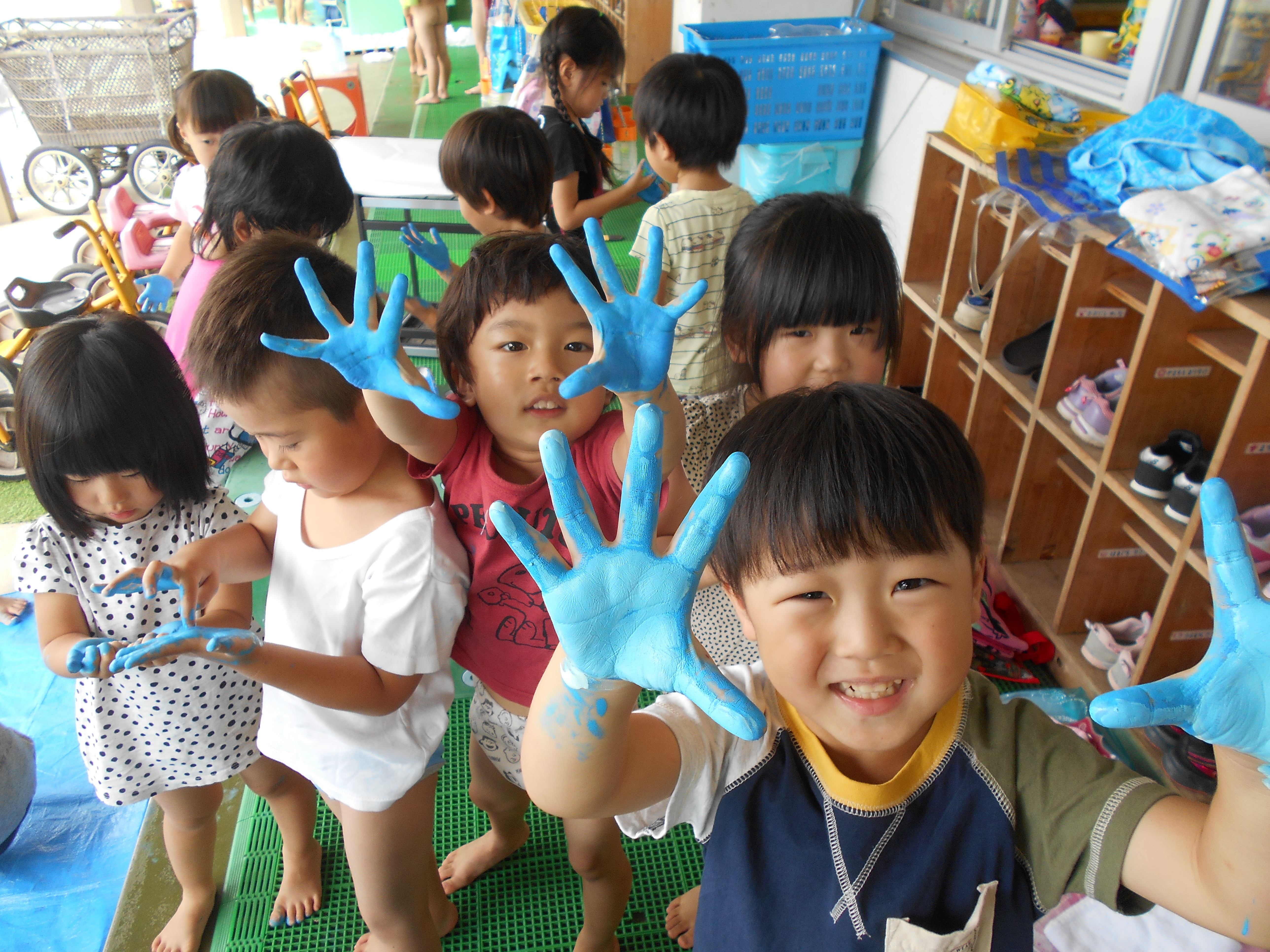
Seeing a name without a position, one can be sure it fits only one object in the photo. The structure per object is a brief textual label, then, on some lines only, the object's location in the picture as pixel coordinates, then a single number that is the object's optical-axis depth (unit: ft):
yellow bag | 7.11
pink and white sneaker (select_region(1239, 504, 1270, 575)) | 4.99
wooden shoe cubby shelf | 5.32
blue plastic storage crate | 10.00
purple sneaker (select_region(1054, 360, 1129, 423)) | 6.33
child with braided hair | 8.94
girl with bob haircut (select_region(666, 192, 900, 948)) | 4.50
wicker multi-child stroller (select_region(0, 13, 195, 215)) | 12.42
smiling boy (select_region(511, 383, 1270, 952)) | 2.03
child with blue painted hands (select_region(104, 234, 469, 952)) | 3.35
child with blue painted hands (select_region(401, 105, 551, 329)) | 7.04
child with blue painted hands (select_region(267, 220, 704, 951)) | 3.25
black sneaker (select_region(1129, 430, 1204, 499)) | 5.57
